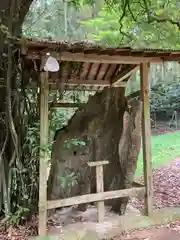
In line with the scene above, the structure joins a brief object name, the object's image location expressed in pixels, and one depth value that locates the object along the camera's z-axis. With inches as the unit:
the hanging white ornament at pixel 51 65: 143.6
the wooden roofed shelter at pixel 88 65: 149.1
